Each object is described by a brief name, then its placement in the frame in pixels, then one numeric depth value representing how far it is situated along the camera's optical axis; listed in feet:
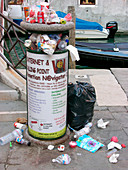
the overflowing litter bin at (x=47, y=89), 10.23
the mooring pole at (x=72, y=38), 25.80
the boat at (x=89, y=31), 54.34
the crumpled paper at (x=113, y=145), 11.43
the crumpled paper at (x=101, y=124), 13.38
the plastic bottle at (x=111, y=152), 10.99
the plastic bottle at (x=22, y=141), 11.57
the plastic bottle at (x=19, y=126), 12.88
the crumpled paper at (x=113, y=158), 10.52
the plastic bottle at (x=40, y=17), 10.01
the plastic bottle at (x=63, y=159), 10.34
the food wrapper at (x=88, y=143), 11.48
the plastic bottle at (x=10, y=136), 11.71
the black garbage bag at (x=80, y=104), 12.34
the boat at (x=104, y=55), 32.40
